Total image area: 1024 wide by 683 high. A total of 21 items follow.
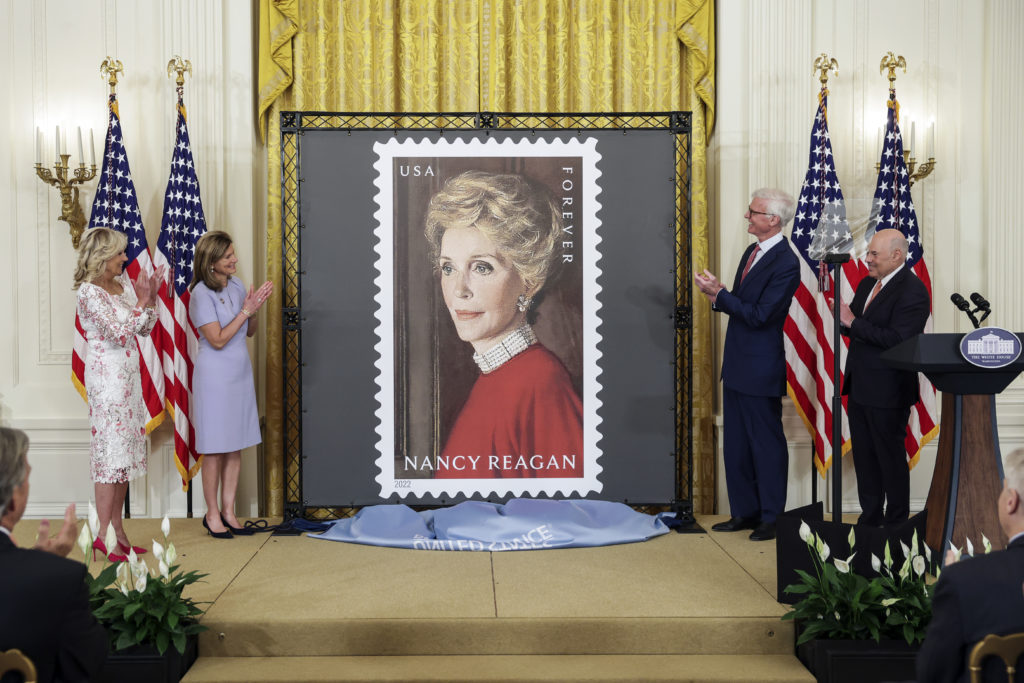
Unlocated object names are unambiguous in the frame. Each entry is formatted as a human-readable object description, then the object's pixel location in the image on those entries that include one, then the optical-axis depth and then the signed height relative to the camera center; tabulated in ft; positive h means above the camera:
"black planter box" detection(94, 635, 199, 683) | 10.86 -4.09
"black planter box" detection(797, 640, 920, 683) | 10.93 -4.07
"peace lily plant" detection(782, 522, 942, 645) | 11.00 -3.41
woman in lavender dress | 16.14 -0.66
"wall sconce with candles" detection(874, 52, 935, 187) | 18.20 +3.49
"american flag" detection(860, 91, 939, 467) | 17.79 +2.14
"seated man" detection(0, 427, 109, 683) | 6.39 -1.96
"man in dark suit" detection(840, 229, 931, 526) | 15.08 -0.87
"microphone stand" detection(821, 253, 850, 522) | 12.92 -1.24
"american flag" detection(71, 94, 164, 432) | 17.22 +1.95
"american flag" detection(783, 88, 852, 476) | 17.79 +0.05
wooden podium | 13.00 -1.86
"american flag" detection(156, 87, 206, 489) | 17.49 +0.90
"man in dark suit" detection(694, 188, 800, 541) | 16.29 -0.54
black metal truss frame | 17.03 +1.88
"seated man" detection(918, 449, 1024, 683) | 6.14 -1.96
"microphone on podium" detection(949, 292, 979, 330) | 16.43 +0.38
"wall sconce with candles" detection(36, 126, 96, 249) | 17.48 +2.88
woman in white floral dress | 14.07 -0.61
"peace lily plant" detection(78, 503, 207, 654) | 10.97 -3.42
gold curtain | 18.75 +5.44
